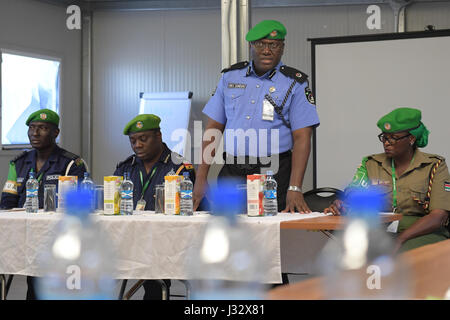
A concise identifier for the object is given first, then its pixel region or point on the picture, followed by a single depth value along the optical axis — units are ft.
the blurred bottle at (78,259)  5.05
